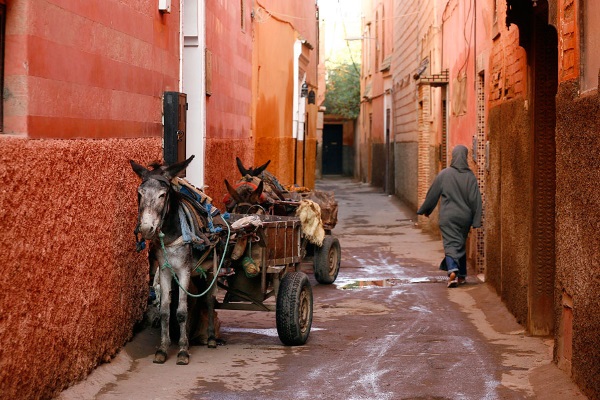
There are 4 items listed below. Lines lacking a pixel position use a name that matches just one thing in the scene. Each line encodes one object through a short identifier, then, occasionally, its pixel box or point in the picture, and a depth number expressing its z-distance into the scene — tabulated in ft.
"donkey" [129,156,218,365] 26.18
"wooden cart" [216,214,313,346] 29.68
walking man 45.06
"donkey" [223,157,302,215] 36.04
